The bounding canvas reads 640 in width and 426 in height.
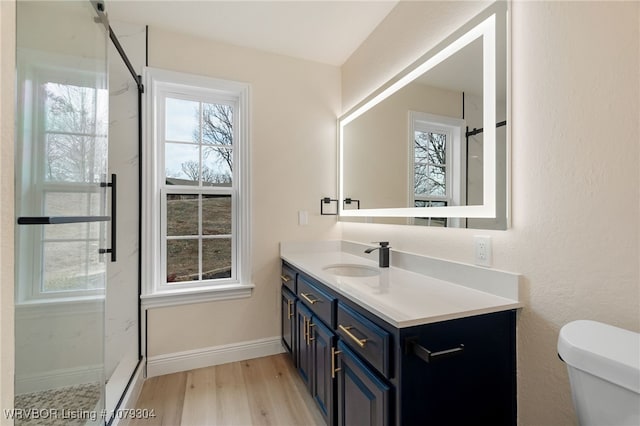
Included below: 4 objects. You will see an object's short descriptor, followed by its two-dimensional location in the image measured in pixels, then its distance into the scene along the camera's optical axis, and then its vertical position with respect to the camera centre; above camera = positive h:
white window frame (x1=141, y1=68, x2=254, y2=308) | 1.97 +0.17
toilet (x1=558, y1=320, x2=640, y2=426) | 0.61 -0.36
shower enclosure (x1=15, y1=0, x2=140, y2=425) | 0.98 +0.00
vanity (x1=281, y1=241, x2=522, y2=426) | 0.90 -0.49
